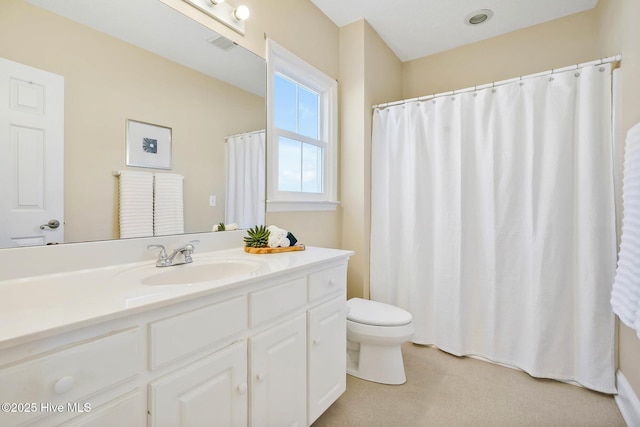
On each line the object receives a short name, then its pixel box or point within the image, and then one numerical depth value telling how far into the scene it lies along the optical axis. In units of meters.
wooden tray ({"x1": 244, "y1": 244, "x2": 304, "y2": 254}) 1.49
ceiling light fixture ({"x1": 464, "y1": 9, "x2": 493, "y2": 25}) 2.15
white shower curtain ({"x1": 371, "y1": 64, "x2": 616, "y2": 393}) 1.69
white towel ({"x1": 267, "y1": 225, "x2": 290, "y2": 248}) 1.55
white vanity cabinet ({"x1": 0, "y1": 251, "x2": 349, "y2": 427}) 0.59
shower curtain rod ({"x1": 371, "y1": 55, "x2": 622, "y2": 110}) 1.64
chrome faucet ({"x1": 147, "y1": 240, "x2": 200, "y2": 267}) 1.19
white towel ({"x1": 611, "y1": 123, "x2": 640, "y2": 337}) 1.17
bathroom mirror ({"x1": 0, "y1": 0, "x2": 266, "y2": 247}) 0.99
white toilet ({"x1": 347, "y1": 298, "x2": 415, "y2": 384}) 1.72
